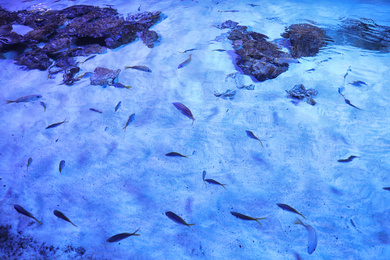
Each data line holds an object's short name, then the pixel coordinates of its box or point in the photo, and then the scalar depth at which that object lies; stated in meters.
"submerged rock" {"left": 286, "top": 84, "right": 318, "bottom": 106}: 2.76
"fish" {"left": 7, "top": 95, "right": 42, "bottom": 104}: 2.89
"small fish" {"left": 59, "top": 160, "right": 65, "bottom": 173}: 2.18
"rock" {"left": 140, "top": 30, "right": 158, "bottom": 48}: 4.06
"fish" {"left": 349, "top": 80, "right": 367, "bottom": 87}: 2.96
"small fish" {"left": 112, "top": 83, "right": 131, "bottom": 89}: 3.14
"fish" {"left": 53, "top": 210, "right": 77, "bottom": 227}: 1.78
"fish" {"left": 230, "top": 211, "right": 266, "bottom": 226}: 1.77
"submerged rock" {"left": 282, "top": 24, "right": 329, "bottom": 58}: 3.66
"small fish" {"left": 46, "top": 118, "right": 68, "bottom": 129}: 2.59
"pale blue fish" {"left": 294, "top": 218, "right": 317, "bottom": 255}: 1.61
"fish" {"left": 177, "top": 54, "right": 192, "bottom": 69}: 3.41
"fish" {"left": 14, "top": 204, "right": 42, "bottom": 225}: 1.79
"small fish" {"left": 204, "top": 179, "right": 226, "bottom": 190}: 2.03
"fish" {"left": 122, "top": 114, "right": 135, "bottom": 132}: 2.57
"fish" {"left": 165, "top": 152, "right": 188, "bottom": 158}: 2.25
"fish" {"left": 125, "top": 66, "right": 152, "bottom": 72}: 3.36
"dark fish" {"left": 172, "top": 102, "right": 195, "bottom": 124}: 2.65
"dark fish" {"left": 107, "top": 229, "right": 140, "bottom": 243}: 1.65
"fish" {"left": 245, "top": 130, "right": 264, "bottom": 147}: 2.39
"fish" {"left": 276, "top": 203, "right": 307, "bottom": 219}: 1.81
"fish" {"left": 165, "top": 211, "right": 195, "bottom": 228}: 1.76
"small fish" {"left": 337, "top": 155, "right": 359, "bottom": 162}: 2.14
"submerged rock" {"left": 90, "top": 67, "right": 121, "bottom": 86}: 3.20
